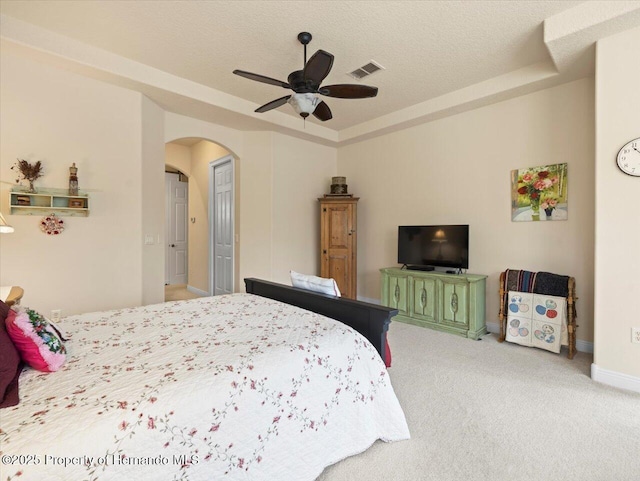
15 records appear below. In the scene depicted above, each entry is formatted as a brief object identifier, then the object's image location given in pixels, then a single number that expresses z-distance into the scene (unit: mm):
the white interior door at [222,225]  5266
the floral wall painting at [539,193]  3359
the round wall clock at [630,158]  2436
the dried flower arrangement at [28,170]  2801
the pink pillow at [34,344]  1315
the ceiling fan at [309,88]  2401
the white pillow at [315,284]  2426
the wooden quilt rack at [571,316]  3062
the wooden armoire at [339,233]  5082
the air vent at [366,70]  3250
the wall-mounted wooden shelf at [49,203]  2822
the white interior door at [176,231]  6922
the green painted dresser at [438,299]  3701
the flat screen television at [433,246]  3934
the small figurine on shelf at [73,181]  3064
